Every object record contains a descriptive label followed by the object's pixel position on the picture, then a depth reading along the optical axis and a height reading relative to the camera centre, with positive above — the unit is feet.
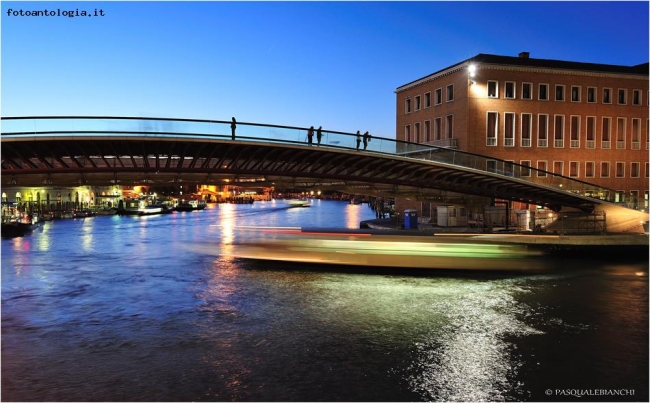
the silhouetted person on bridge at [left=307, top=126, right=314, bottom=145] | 91.34 +10.46
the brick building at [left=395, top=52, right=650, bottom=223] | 140.87 +23.29
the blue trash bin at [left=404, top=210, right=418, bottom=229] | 122.21 -5.79
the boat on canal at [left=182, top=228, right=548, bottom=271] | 77.97 -8.61
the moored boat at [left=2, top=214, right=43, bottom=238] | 152.56 -10.37
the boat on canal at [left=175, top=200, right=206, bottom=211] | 365.20 -8.93
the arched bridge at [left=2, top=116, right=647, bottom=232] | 83.76 +5.40
